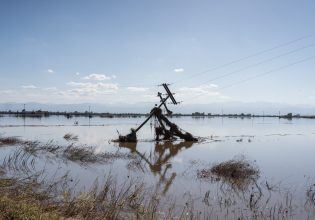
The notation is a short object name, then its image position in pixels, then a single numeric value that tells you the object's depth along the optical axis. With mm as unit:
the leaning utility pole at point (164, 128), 33125
